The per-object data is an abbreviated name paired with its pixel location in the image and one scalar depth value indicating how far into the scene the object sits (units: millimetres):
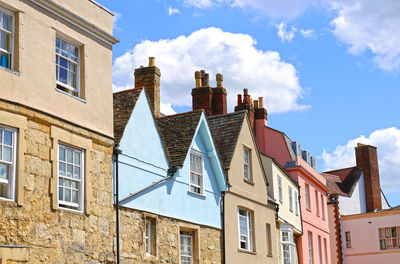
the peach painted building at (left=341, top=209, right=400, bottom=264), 47344
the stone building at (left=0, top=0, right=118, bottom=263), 14945
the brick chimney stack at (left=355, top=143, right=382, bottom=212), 56428
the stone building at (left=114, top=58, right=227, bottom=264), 19406
